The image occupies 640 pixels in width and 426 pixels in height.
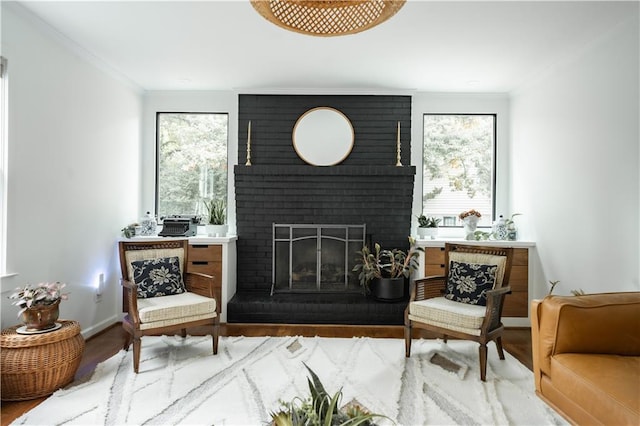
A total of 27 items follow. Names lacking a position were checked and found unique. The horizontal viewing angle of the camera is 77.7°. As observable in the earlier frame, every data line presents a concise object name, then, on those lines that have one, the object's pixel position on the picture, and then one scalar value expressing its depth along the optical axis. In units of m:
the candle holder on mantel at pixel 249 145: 4.62
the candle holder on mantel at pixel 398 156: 4.59
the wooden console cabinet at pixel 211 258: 4.20
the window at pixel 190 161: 4.84
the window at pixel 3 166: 2.66
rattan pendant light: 1.38
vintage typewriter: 4.38
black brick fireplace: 4.59
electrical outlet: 3.81
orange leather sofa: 1.79
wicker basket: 2.35
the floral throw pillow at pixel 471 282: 3.19
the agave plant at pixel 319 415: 1.12
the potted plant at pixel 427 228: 4.50
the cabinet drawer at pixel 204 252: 4.21
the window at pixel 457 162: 4.84
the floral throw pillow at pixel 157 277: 3.32
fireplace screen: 4.60
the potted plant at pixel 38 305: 2.48
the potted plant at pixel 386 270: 4.22
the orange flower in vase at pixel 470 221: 4.44
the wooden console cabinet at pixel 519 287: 4.11
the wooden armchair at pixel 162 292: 2.93
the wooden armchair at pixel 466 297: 2.87
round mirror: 4.66
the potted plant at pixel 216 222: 4.52
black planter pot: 4.21
